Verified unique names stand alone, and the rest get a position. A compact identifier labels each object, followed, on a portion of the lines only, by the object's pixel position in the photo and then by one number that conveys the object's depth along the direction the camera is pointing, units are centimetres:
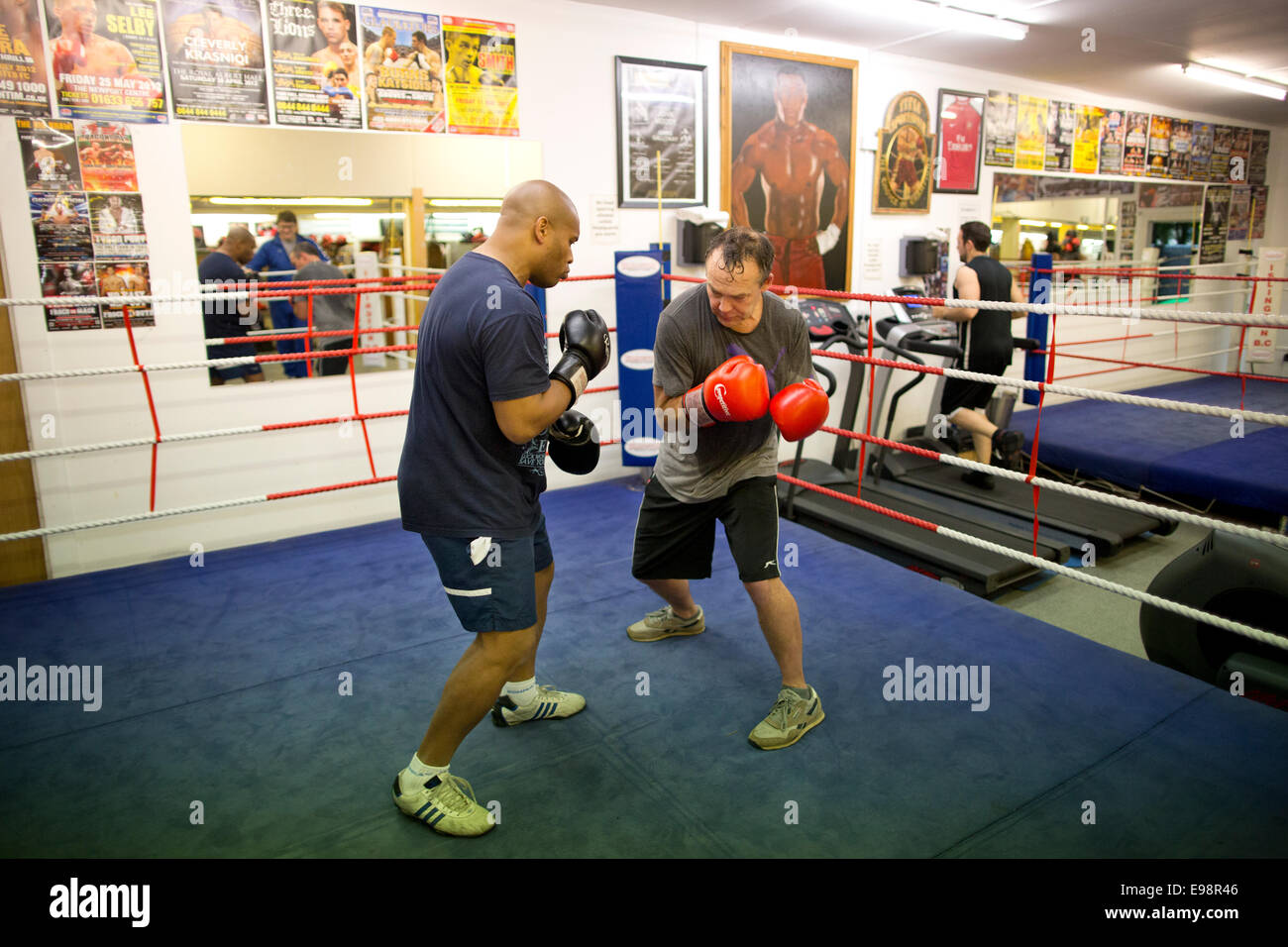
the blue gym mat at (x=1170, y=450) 426
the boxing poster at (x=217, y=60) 317
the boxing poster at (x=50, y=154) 298
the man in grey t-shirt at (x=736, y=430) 196
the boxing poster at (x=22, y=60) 289
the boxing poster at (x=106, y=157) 307
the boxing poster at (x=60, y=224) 304
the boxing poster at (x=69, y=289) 309
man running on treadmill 441
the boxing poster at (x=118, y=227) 313
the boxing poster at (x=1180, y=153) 752
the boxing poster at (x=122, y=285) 318
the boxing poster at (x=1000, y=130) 595
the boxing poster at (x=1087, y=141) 661
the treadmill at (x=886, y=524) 334
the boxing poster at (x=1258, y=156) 840
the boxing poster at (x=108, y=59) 298
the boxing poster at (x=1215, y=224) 806
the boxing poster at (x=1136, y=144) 706
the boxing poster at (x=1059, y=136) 639
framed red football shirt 564
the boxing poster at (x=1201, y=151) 774
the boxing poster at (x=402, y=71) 356
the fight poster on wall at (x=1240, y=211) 832
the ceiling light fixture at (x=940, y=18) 427
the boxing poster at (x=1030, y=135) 616
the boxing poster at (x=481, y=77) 375
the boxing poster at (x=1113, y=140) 684
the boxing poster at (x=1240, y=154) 818
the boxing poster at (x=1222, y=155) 797
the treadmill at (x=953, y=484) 393
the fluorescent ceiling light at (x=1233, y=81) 592
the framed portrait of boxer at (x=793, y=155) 473
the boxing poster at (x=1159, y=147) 730
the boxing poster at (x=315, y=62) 336
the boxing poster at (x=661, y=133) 429
